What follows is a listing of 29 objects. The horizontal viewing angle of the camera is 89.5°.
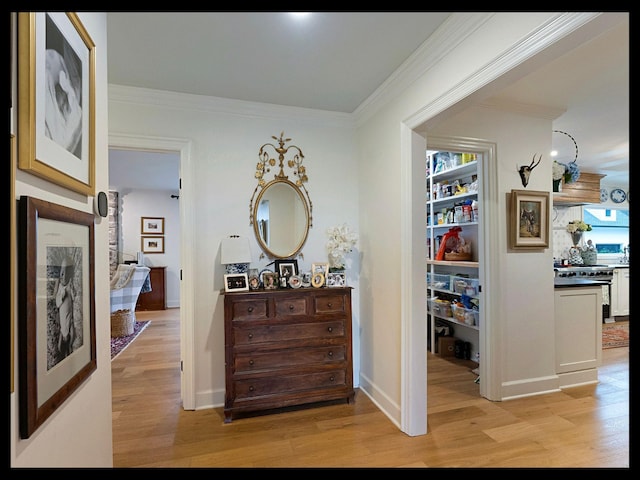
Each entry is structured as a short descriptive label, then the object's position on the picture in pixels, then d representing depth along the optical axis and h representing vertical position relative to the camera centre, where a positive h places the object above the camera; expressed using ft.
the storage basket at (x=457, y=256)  11.56 -0.50
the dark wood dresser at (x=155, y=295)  20.38 -3.19
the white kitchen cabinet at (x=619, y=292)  17.08 -2.70
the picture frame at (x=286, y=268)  8.57 -0.65
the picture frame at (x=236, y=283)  7.88 -0.95
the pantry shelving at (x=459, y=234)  11.08 +0.11
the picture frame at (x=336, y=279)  8.62 -0.96
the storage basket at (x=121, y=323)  14.32 -3.51
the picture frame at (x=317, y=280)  8.44 -0.96
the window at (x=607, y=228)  19.48 +0.82
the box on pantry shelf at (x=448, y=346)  12.15 -3.92
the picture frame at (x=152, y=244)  21.38 +0.04
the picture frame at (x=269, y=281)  8.25 -0.96
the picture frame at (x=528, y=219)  8.72 +0.61
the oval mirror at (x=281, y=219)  8.93 +0.70
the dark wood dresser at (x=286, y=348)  7.55 -2.53
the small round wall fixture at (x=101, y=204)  4.09 +0.53
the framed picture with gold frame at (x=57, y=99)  2.60 +1.38
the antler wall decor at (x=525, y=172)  8.93 +1.93
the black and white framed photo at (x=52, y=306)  2.58 -0.58
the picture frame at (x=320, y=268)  8.65 -0.67
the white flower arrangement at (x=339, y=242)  8.86 +0.04
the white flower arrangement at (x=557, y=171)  9.77 +2.14
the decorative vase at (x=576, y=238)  18.03 +0.20
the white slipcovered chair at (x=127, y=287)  14.99 -2.04
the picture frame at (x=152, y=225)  21.38 +1.30
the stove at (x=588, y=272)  15.84 -1.50
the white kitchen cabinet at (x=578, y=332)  9.48 -2.71
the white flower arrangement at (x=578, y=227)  17.46 +0.79
